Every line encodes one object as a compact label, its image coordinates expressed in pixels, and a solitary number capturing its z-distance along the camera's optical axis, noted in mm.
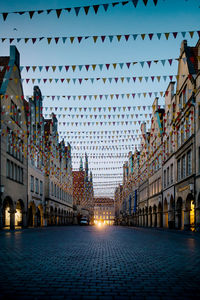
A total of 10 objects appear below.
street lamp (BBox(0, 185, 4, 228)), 29664
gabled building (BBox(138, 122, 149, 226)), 60175
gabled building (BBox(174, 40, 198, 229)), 30875
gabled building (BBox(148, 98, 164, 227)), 47625
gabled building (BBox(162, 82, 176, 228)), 38903
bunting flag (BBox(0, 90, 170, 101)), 21062
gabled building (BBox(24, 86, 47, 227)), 43375
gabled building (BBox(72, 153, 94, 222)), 100875
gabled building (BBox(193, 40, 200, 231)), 28469
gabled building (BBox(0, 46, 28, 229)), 32156
